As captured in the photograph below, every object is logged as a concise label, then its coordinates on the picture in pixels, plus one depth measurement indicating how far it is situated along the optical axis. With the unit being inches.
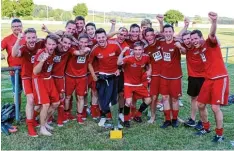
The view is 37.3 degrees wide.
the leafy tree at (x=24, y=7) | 2332.7
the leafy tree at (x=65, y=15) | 2477.9
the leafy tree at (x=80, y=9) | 2837.1
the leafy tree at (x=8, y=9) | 2156.7
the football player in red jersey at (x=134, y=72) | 233.1
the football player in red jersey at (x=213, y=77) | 203.6
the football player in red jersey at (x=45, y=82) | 207.8
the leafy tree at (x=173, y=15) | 2064.5
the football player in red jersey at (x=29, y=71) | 213.2
